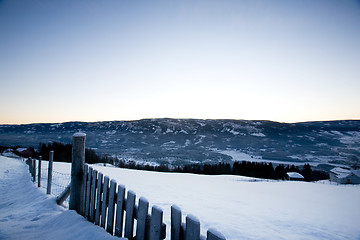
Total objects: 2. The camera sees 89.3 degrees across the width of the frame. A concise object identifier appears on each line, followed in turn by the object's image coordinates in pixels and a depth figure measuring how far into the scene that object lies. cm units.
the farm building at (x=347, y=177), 4247
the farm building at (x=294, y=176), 4558
